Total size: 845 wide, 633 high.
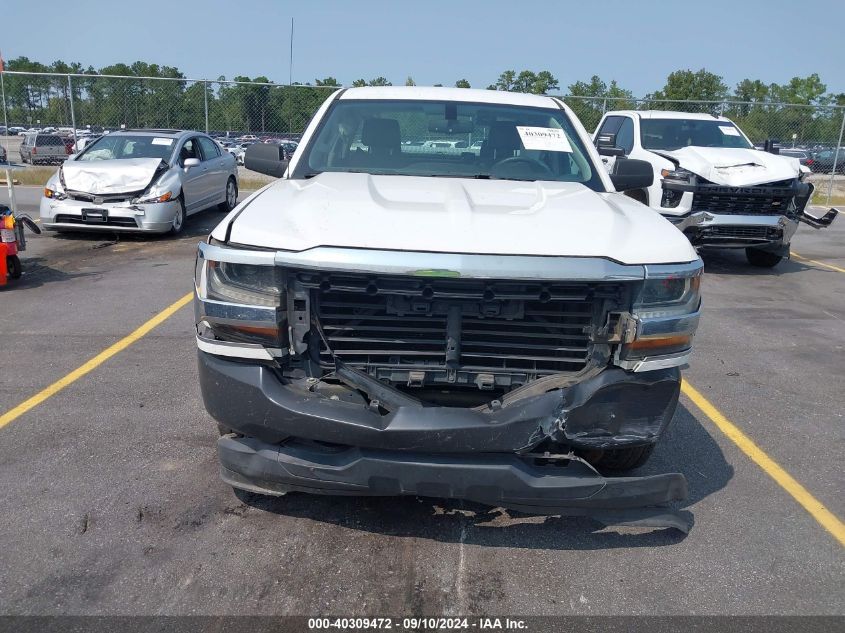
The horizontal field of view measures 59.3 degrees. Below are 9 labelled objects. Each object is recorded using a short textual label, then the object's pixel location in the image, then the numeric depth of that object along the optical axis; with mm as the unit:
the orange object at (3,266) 7411
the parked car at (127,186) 10172
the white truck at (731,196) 9008
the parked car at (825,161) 25125
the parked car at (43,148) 24031
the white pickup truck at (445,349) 2781
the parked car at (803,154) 24620
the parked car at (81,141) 17930
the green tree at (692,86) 60875
